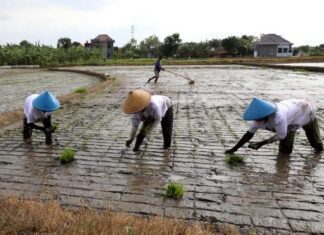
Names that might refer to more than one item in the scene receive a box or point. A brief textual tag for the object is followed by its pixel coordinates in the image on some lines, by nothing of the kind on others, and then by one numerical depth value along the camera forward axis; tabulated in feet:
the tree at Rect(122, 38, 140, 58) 236.84
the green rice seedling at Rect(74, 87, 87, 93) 43.68
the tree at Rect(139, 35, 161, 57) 267.20
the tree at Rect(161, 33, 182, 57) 226.79
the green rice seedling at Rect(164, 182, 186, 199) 12.39
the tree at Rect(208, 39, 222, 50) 257.46
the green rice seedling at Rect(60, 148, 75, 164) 16.27
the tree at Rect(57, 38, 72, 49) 261.65
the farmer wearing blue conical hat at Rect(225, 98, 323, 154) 14.94
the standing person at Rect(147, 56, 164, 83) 60.87
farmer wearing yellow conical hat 15.82
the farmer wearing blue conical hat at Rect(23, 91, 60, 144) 17.94
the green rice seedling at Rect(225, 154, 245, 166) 16.11
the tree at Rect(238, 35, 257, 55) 244.01
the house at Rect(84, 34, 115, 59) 300.81
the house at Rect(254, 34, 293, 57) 266.77
